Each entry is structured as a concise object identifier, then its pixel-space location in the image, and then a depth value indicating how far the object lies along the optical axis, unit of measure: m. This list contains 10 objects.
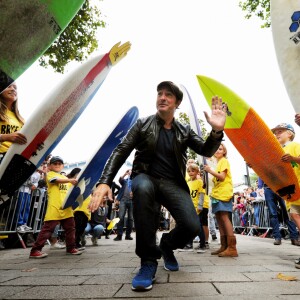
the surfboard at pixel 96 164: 4.37
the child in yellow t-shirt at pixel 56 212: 3.98
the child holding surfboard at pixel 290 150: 3.21
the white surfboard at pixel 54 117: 3.31
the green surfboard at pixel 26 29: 1.55
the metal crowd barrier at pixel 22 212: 5.15
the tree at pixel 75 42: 8.58
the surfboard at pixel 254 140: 3.73
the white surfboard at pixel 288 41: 2.33
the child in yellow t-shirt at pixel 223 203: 3.93
